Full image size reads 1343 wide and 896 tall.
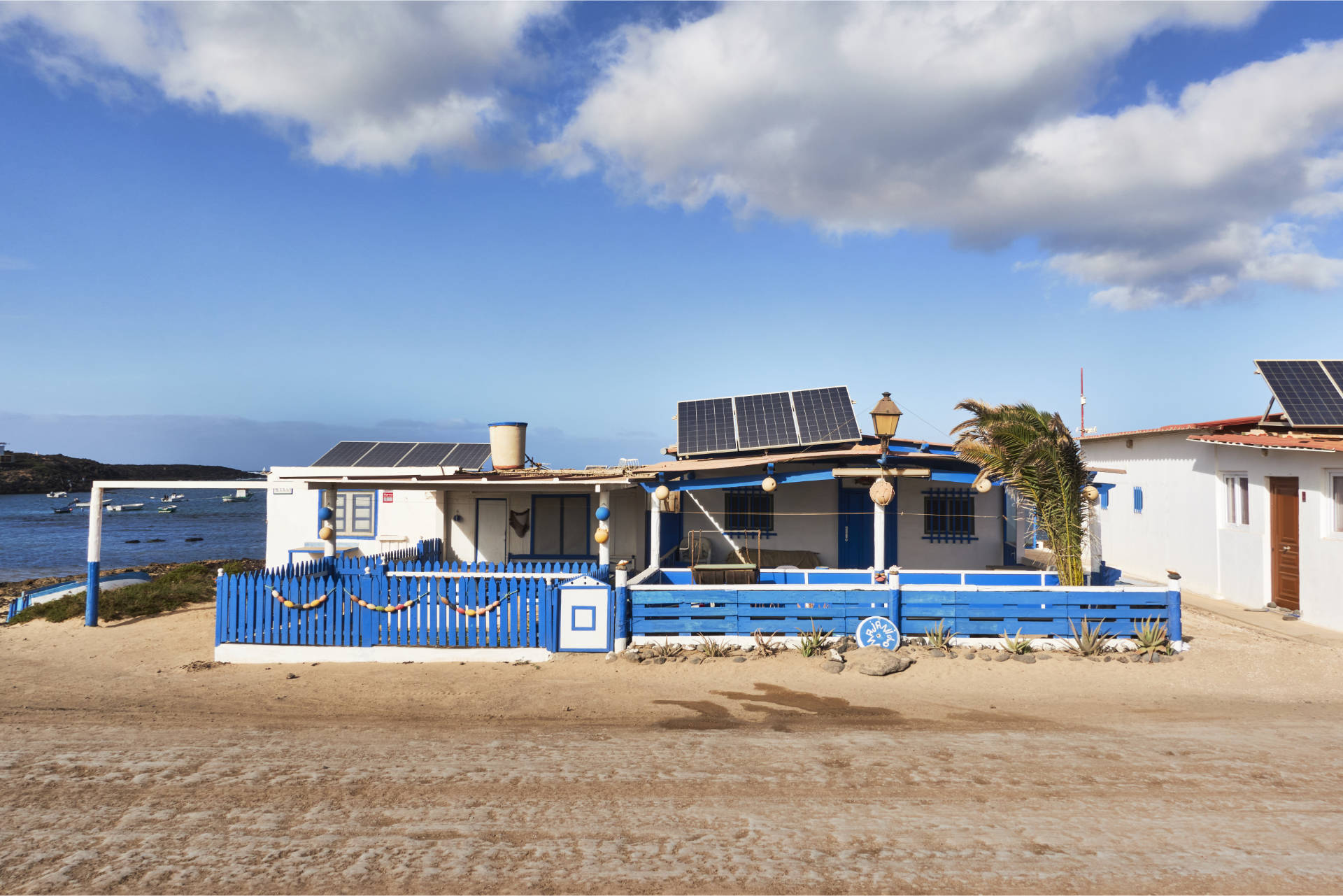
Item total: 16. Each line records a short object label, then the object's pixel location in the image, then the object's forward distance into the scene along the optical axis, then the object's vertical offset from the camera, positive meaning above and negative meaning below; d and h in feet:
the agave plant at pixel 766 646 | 37.60 -7.08
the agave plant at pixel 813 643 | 36.99 -6.82
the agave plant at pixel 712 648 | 37.65 -7.24
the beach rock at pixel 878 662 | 34.30 -7.29
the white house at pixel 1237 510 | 42.68 -0.40
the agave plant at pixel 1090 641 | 36.31 -6.56
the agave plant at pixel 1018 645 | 36.52 -6.78
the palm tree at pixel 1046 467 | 40.01 +1.89
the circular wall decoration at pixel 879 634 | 37.50 -6.43
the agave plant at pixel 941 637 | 37.19 -6.54
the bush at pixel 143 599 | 53.57 -7.42
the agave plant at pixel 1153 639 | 36.21 -6.44
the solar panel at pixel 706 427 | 49.29 +5.02
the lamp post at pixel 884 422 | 42.55 +4.58
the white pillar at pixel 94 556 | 49.55 -3.76
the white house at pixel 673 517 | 47.80 -1.14
